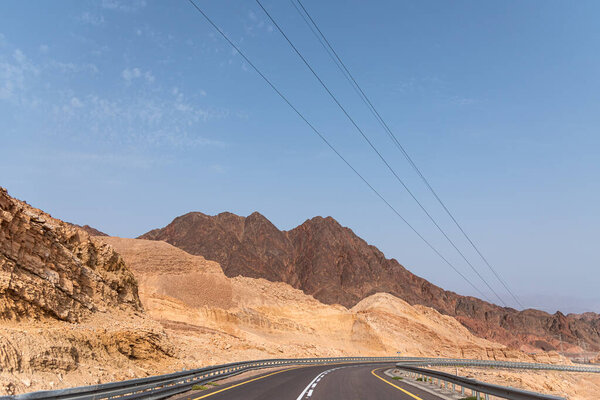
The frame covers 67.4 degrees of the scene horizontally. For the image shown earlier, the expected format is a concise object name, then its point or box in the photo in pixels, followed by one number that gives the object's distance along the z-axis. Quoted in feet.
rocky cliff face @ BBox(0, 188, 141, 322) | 72.37
